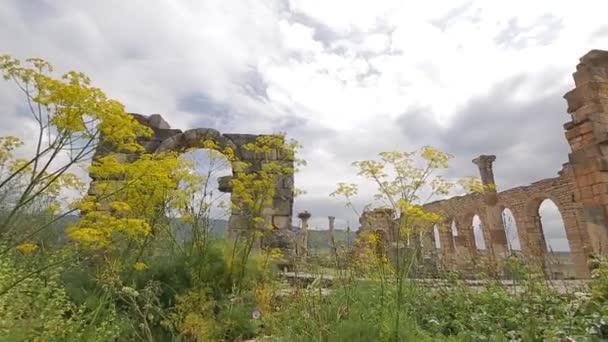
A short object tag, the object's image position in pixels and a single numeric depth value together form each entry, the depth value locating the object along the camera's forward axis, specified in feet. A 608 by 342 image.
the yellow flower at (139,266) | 13.85
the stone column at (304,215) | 60.70
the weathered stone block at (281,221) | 28.35
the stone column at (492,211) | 52.68
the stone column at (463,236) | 66.14
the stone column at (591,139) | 23.62
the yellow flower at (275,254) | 21.25
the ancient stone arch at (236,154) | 27.45
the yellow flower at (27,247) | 12.83
